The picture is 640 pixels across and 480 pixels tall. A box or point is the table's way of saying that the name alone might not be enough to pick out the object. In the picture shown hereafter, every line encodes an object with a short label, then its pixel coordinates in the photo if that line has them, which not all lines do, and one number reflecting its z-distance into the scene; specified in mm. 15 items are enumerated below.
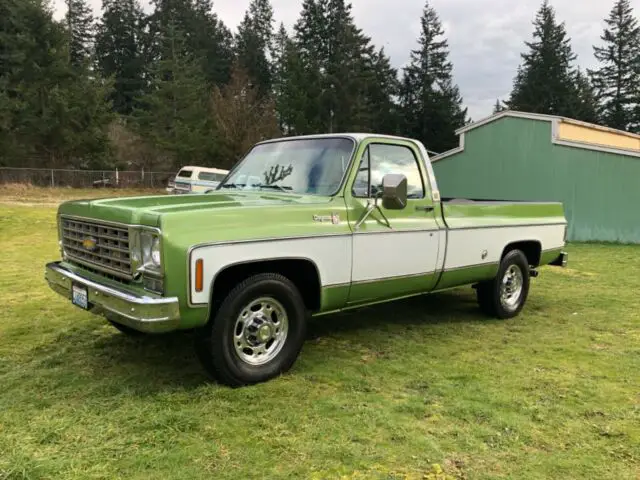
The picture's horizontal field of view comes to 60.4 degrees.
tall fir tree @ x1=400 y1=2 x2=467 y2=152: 49531
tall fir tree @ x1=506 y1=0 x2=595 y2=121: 50281
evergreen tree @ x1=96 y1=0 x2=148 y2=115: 59344
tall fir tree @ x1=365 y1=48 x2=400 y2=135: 48278
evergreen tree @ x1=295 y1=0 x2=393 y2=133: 45625
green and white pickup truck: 3834
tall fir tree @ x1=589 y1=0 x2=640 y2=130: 53094
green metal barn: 16109
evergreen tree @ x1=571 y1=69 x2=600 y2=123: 49812
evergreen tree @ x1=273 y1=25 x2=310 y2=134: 45594
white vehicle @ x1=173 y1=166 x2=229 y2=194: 26094
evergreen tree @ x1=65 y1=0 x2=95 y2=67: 57241
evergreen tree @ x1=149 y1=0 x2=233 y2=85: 59594
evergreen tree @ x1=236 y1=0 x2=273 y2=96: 58947
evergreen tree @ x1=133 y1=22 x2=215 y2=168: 42531
